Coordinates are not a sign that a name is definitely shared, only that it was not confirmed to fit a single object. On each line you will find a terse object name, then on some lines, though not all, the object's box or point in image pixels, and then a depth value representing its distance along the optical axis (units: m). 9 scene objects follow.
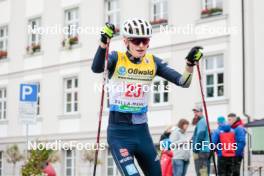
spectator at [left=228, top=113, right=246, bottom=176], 13.63
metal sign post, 17.47
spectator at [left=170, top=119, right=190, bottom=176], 14.88
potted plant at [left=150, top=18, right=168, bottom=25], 26.35
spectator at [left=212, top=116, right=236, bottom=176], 13.59
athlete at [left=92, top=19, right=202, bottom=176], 6.33
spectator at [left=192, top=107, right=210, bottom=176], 14.12
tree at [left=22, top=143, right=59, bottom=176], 15.24
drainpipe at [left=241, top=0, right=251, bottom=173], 22.83
